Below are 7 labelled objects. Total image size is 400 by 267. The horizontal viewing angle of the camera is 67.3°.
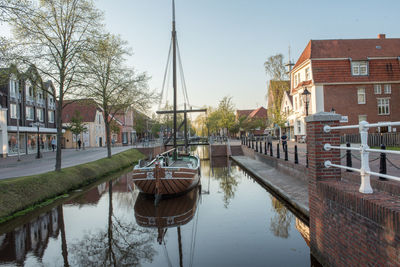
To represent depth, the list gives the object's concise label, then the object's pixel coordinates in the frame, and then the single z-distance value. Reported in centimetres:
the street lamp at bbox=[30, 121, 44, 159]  2503
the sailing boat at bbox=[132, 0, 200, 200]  1127
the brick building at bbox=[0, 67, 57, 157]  2780
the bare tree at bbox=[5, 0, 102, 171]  1286
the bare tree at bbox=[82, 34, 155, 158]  2102
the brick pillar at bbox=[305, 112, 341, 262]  504
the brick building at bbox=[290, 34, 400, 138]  3088
